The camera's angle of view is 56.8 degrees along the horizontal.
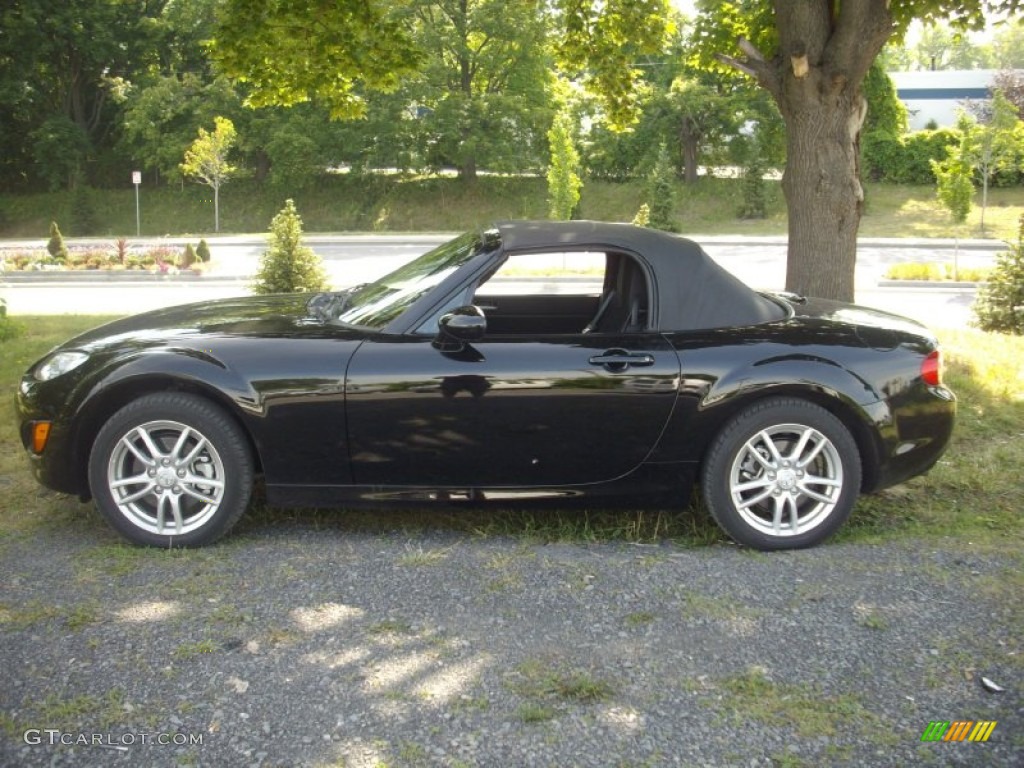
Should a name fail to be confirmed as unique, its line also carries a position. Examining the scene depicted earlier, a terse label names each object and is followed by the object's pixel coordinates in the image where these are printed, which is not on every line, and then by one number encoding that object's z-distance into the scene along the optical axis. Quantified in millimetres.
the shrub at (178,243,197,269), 23133
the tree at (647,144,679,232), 31031
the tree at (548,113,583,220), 27906
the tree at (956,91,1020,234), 28836
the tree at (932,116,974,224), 28922
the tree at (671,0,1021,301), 7340
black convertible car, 4242
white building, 48625
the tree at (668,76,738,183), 38750
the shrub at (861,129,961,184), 37812
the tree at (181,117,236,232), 33844
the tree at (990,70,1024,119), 37750
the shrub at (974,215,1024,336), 12445
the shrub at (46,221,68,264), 23953
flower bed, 22500
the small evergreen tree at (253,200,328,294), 14219
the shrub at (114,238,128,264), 23172
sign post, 31094
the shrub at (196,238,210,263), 23859
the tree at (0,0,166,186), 40094
